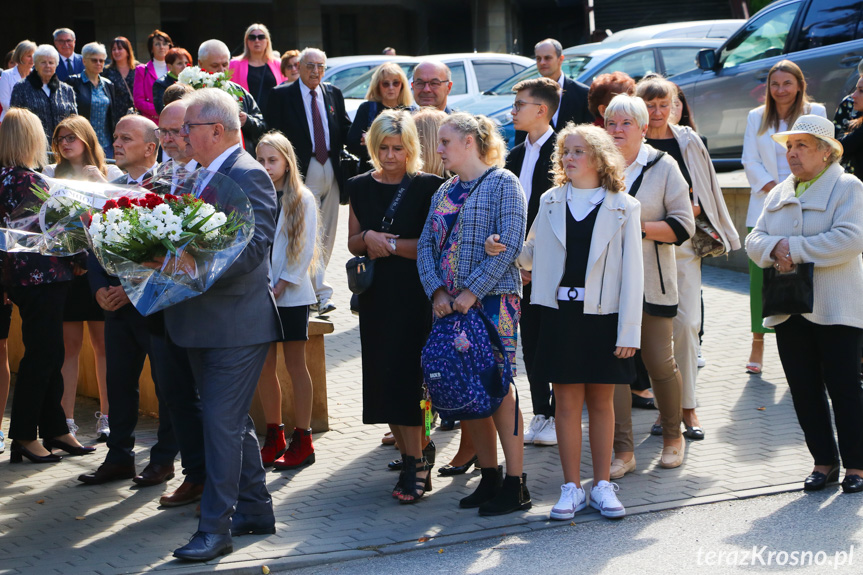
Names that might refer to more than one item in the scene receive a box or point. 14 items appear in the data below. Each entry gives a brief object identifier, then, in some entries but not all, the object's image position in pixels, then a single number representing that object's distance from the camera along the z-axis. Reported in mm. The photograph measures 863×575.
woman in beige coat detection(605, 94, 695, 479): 12841
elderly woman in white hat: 11825
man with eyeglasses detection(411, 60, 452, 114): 15418
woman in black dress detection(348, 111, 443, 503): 12036
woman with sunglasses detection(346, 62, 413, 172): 17371
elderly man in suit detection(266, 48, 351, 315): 20386
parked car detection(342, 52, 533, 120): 34586
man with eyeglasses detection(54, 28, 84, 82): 28681
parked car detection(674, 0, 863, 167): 23635
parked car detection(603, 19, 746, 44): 38054
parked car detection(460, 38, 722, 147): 30712
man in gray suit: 10498
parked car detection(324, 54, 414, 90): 35586
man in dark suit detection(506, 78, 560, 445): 13466
